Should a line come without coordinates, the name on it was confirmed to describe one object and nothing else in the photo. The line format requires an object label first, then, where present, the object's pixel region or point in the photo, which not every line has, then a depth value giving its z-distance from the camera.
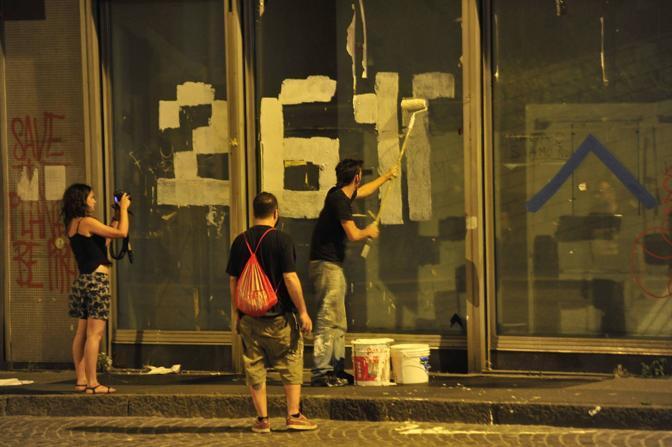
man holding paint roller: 19.91
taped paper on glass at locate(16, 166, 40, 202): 22.69
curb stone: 17.44
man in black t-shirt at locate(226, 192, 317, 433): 17.30
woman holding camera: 19.86
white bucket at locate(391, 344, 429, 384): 19.97
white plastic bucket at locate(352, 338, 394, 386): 19.91
